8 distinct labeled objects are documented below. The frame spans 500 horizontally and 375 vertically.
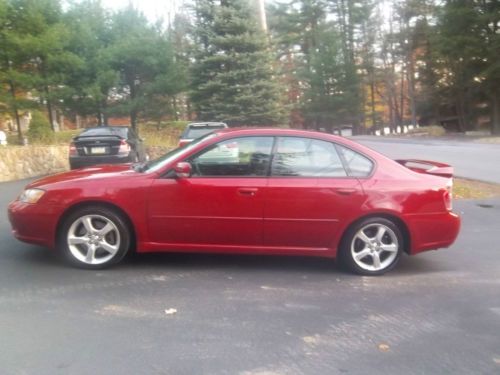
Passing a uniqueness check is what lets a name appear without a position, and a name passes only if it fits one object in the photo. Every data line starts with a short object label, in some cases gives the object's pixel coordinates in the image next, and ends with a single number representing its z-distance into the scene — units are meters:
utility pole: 24.28
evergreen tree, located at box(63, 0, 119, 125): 17.44
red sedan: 4.79
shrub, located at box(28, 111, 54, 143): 15.40
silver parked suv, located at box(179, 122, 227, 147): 12.90
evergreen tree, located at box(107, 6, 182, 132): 20.06
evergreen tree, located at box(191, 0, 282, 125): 21.91
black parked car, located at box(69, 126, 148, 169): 11.02
